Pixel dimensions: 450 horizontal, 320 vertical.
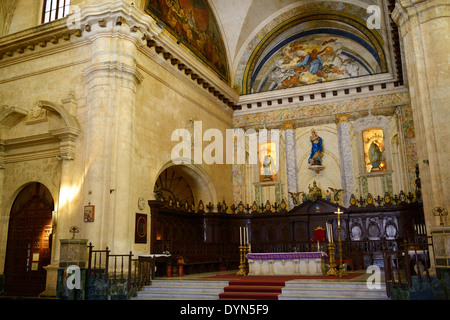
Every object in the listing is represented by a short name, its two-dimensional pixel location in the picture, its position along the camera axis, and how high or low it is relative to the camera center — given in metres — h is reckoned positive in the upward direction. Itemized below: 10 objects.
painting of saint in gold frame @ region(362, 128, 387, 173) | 18.09 +4.21
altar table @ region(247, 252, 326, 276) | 12.56 -0.21
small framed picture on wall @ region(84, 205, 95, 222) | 11.95 +1.24
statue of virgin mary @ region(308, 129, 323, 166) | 18.95 +4.47
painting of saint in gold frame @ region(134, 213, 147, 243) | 12.92 +0.87
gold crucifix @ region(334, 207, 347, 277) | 11.75 -0.40
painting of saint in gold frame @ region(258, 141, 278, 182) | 19.65 +4.16
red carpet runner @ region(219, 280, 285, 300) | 9.84 -0.76
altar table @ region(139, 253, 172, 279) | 11.71 -0.01
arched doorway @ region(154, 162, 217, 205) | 16.31 +2.81
